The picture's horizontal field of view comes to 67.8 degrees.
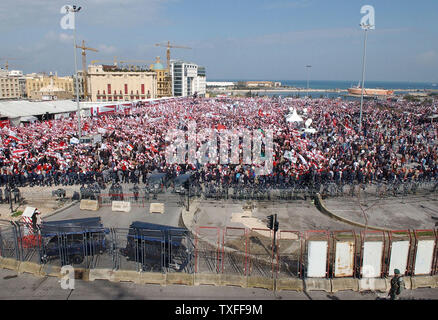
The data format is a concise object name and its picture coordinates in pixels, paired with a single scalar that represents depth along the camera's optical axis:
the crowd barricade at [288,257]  10.71
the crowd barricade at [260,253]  10.94
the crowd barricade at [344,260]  9.83
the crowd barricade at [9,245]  11.14
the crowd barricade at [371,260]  9.77
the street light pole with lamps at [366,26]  33.75
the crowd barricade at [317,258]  9.75
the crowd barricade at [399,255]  9.71
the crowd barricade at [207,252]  11.16
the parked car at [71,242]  10.70
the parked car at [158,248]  10.42
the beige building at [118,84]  116.06
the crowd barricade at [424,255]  9.87
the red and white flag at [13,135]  26.99
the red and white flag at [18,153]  22.41
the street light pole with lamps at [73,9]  27.67
